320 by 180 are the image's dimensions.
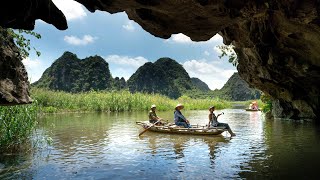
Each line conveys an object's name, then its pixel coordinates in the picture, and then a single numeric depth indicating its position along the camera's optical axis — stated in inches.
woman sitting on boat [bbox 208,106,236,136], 579.5
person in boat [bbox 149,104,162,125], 664.2
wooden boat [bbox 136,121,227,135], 558.6
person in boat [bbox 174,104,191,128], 606.2
